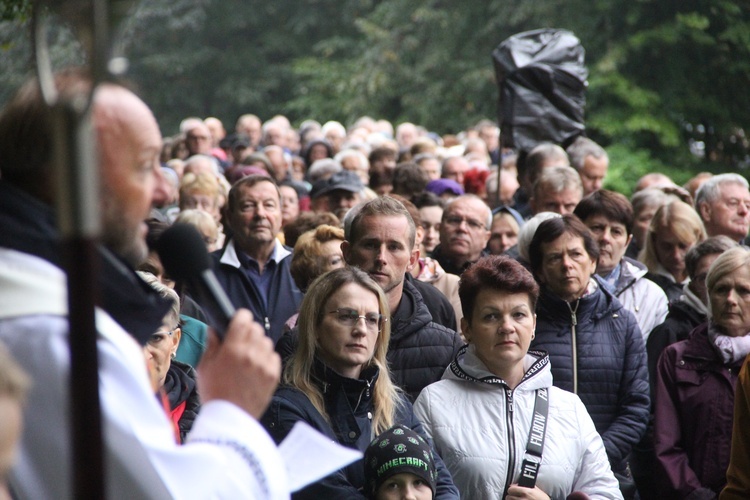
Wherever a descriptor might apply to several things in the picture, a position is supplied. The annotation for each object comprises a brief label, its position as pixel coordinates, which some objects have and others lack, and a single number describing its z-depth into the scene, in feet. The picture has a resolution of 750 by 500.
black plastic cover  71.31
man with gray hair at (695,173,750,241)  53.06
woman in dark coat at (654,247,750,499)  36.11
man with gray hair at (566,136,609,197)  66.69
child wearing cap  26.68
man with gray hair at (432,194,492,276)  49.60
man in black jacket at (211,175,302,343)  45.44
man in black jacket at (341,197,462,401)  34.47
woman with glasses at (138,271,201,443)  29.58
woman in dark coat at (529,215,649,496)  37.06
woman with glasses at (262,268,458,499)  27.91
